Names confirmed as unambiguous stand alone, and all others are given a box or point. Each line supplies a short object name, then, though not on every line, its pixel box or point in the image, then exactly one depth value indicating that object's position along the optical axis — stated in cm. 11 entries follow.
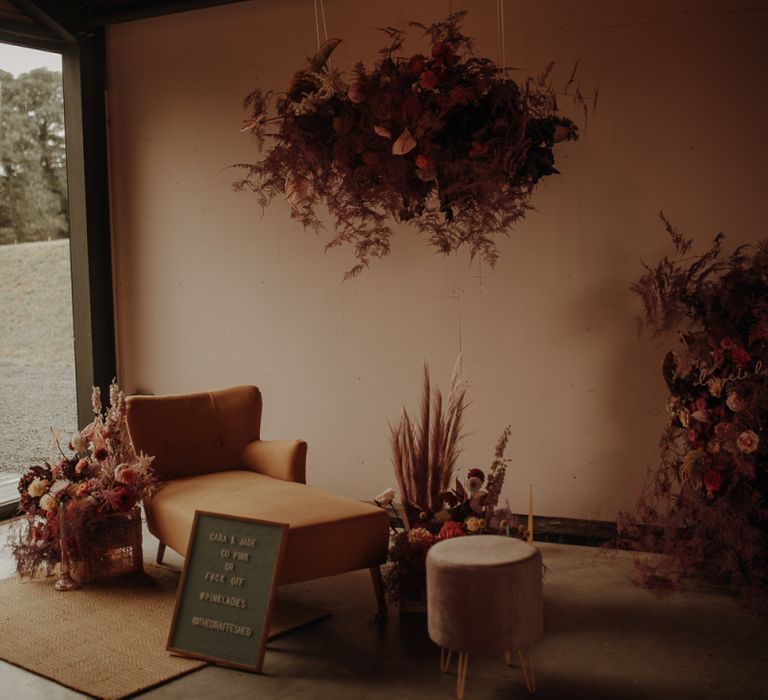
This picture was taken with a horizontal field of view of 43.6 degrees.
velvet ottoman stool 296
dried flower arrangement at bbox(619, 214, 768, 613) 384
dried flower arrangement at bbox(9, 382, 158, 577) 424
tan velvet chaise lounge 367
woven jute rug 331
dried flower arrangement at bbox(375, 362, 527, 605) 397
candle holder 421
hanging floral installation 321
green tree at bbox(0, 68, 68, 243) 556
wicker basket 425
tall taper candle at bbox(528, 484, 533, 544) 365
